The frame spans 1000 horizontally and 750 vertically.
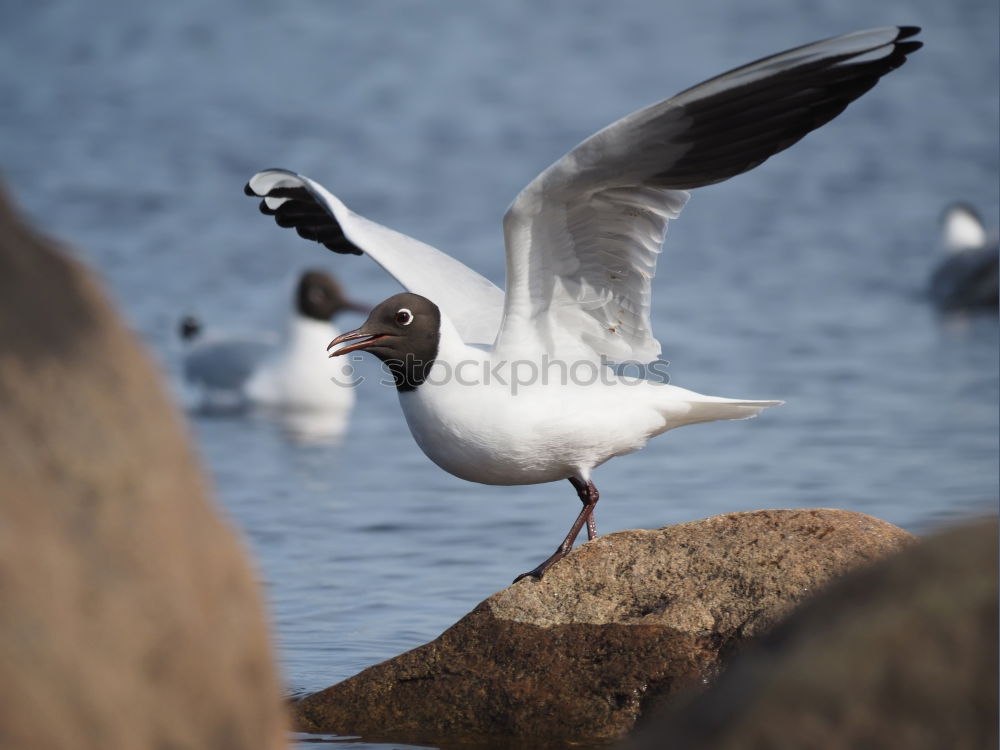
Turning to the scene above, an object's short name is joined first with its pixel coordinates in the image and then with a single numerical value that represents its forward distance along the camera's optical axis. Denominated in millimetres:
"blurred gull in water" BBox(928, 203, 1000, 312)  25078
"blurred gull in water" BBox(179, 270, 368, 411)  21891
